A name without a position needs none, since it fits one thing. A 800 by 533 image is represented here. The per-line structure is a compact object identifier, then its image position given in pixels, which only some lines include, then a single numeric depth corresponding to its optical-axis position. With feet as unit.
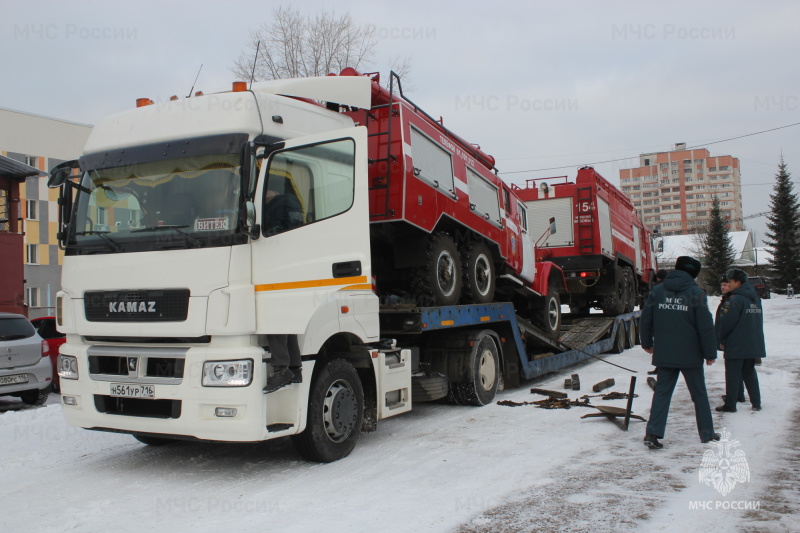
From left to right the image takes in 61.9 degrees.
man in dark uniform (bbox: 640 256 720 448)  19.76
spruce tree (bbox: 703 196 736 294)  183.21
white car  30.45
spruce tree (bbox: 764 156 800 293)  165.68
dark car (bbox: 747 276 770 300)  122.49
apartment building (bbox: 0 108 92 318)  99.66
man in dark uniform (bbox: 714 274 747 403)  26.45
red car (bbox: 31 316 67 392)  38.63
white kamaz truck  16.66
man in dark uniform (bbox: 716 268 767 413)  24.95
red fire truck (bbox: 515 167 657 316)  47.80
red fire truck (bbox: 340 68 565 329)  23.63
